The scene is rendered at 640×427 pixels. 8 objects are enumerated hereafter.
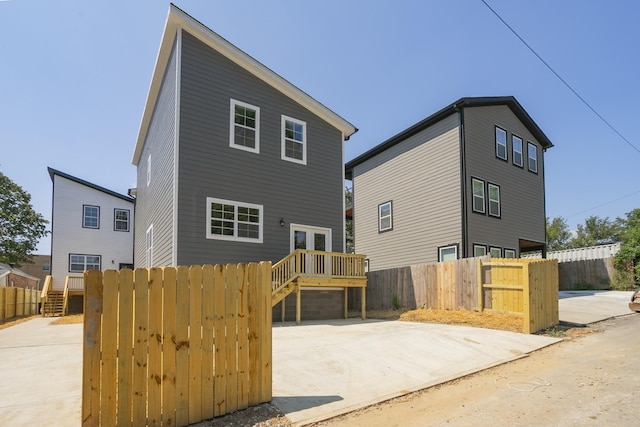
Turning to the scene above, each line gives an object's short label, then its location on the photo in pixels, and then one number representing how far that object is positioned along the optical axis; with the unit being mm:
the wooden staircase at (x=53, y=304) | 20231
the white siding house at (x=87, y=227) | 23141
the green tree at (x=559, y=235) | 53156
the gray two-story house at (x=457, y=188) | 16609
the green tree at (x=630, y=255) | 19109
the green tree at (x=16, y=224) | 30547
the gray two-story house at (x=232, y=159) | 12062
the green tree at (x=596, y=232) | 52656
